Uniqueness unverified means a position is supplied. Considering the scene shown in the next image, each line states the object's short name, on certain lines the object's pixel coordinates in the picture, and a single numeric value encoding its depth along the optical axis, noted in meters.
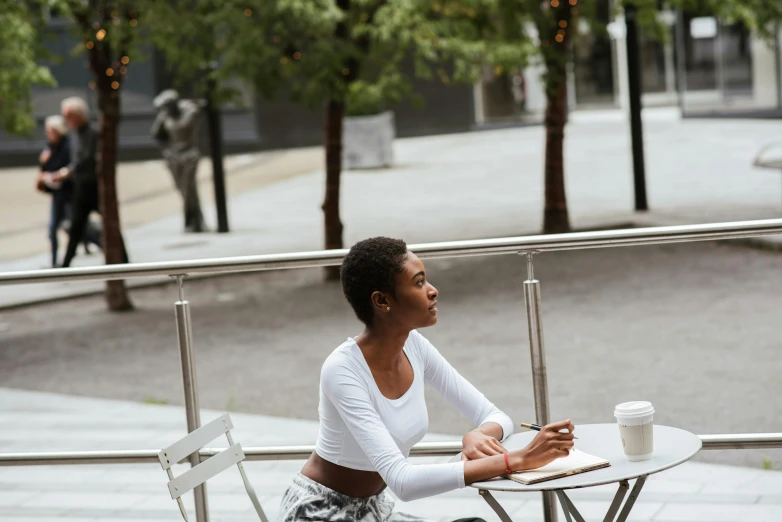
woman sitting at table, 3.12
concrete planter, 25.42
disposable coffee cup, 3.14
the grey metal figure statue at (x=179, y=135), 17.47
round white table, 3.02
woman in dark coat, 14.89
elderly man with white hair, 13.38
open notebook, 3.06
